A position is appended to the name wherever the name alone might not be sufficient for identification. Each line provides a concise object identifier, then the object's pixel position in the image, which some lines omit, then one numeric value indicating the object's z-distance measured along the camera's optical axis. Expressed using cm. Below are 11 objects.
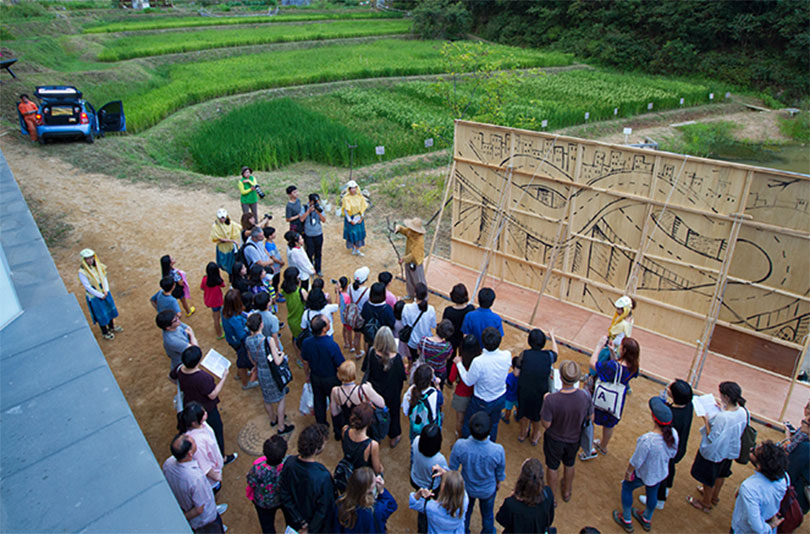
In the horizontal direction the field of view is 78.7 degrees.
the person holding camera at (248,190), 882
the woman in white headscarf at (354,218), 873
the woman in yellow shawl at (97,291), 633
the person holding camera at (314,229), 786
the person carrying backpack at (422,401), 395
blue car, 1350
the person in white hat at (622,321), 520
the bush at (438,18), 3731
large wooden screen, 575
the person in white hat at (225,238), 712
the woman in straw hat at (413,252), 675
